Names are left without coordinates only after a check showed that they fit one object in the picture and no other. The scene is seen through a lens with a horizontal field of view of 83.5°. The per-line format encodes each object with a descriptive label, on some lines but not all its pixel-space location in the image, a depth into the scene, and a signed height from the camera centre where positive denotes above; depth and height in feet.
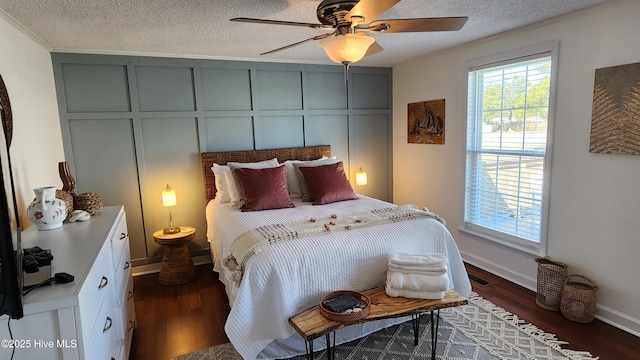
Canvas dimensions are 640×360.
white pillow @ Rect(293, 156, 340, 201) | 12.37 -1.23
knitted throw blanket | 7.59 -2.10
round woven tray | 6.63 -3.27
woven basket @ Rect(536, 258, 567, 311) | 9.25 -3.97
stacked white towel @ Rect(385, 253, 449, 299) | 7.34 -2.95
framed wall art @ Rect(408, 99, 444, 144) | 13.41 +0.50
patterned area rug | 7.71 -4.70
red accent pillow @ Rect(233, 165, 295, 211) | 10.99 -1.52
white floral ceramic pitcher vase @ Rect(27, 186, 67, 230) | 6.59 -1.16
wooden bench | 6.57 -3.40
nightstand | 11.74 -3.91
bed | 7.14 -2.77
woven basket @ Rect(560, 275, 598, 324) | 8.66 -4.17
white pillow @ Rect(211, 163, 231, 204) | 12.18 -1.45
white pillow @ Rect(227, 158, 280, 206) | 11.66 -1.22
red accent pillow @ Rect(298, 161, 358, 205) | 11.73 -1.53
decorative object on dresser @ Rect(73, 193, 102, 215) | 7.75 -1.24
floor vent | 11.10 -4.61
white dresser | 3.98 -1.97
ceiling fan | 6.11 +2.04
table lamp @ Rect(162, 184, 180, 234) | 12.07 -1.90
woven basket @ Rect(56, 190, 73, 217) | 7.36 -1.06
